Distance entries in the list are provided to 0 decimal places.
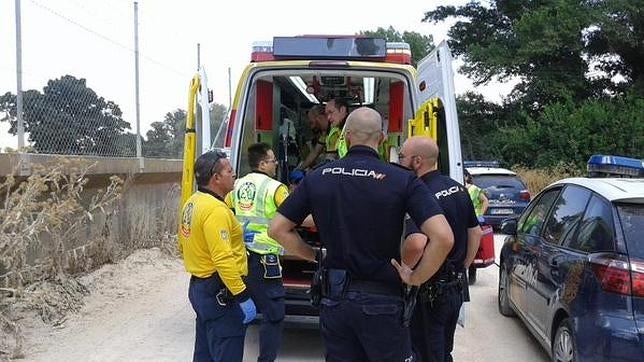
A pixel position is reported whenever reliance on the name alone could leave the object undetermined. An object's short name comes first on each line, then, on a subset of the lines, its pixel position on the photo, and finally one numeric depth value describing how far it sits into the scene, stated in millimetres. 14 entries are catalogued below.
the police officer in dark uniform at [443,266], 3986
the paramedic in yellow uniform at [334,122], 6754
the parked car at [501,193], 14234
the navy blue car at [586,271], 3789
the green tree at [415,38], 50781
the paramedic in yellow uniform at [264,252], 4617
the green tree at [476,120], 34406
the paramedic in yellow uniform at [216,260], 3871
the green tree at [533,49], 28969
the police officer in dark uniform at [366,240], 2990
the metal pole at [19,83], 6199
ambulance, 5082
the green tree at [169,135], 10602
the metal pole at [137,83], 9648
